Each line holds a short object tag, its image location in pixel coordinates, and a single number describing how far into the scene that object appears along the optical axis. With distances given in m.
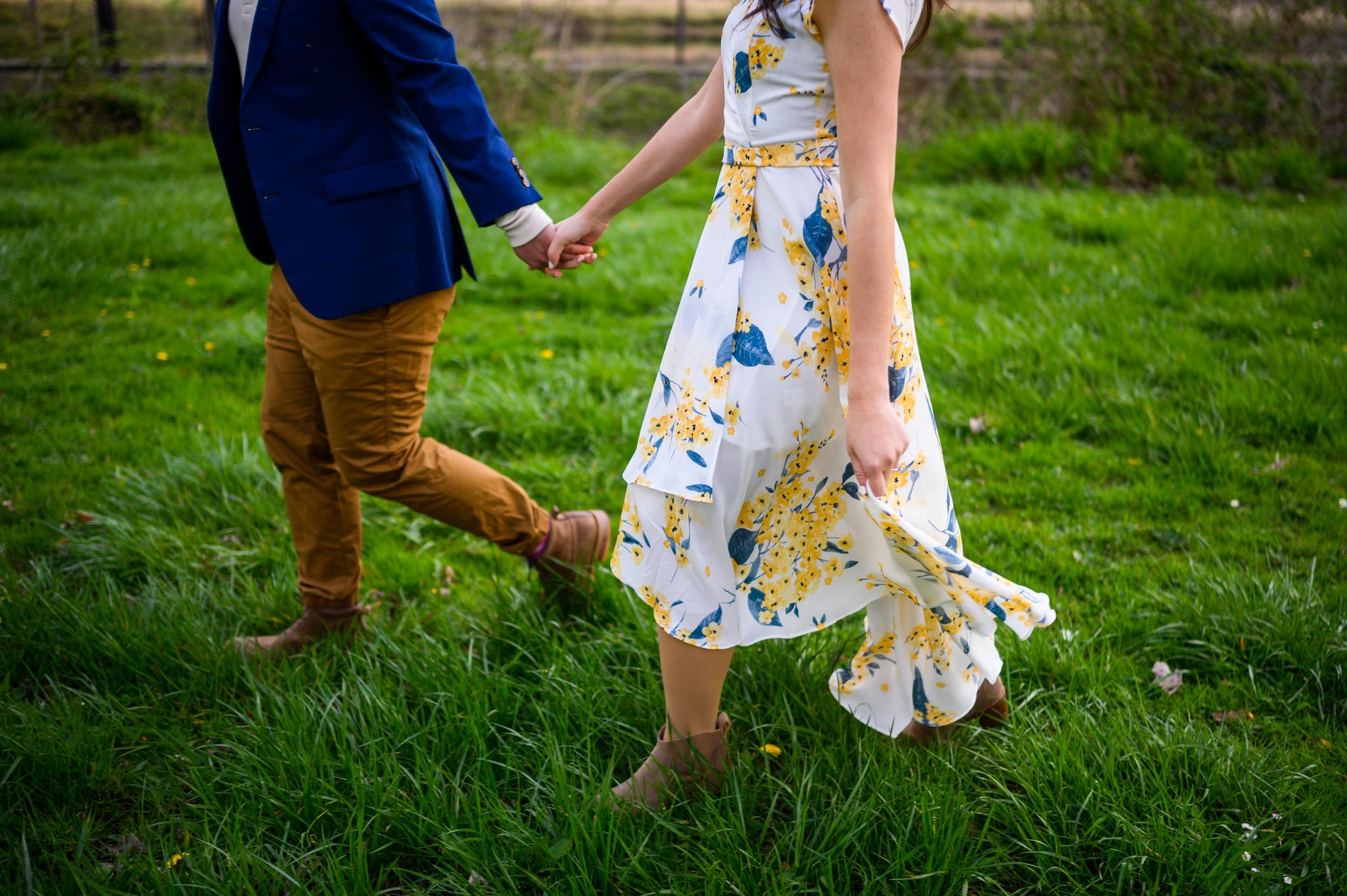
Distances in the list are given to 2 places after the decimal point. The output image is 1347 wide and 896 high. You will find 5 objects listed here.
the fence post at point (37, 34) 9.48
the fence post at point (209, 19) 10.59
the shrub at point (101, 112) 9.34
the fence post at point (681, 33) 12.73
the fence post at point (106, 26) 9.92
